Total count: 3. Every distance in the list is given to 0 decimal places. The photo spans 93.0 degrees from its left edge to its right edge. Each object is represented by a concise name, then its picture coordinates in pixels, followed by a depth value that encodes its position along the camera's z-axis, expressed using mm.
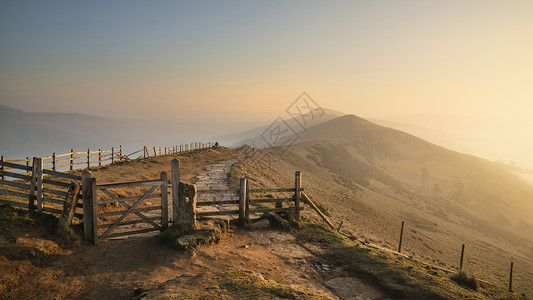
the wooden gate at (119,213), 8195
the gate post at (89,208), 8133
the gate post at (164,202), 9211
